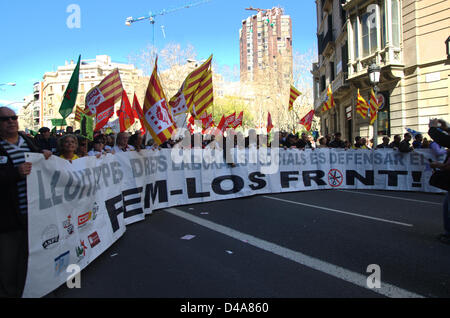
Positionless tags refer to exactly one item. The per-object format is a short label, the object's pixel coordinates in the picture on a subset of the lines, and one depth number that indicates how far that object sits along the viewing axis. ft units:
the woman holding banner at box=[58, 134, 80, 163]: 13.88
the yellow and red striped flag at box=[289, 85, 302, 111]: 49.19
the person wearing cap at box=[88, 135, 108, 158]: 21.63
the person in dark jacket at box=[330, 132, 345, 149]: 37.06
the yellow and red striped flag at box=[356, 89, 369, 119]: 49.26
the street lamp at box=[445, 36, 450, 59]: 49.11
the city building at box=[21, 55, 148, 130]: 339.77
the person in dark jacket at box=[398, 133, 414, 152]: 32.68
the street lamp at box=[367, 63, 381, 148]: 41.11
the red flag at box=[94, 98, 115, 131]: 28.78
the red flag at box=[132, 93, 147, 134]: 31.89
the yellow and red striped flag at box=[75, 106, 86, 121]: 44.00
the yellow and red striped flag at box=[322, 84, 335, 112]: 51.71
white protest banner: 10.68
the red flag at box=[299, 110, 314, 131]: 46.52
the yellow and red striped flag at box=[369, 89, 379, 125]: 43.15
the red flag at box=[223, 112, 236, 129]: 52.21
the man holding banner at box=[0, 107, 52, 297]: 9.36
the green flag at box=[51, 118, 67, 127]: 64.18
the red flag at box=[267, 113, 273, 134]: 56.46
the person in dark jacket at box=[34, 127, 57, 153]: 31.36
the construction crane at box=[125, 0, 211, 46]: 236.02
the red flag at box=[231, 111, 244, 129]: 64.54
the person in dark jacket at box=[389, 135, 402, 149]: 34.77
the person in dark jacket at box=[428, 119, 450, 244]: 14.99
